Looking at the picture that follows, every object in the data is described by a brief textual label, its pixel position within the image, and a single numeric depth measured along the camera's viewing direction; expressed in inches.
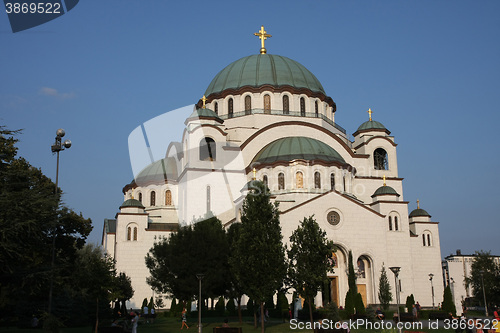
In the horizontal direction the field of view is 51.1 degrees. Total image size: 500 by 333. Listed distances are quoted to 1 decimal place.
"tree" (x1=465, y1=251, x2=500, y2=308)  1784.0
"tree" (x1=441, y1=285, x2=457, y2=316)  1263.5
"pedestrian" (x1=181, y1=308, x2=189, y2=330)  975.0
